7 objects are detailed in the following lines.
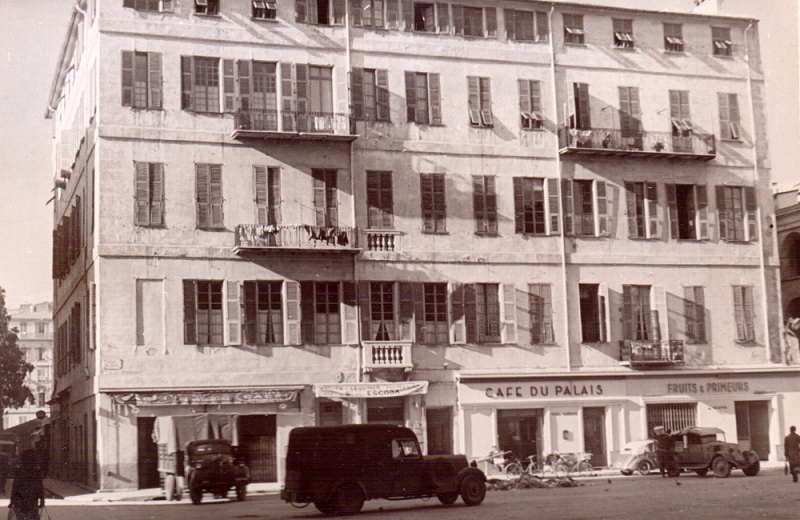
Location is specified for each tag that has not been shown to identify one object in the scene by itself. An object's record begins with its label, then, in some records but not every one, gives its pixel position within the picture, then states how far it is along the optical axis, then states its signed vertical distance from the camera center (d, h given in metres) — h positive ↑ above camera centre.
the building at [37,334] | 79.00 +4.71
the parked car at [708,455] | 30.42 -2.53
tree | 54.66 +1.28
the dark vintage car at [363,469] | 21.67 -1.90
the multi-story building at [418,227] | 31.91 +5.18
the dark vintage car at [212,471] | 26.58 -2.17
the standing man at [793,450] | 27.92 -2.28
